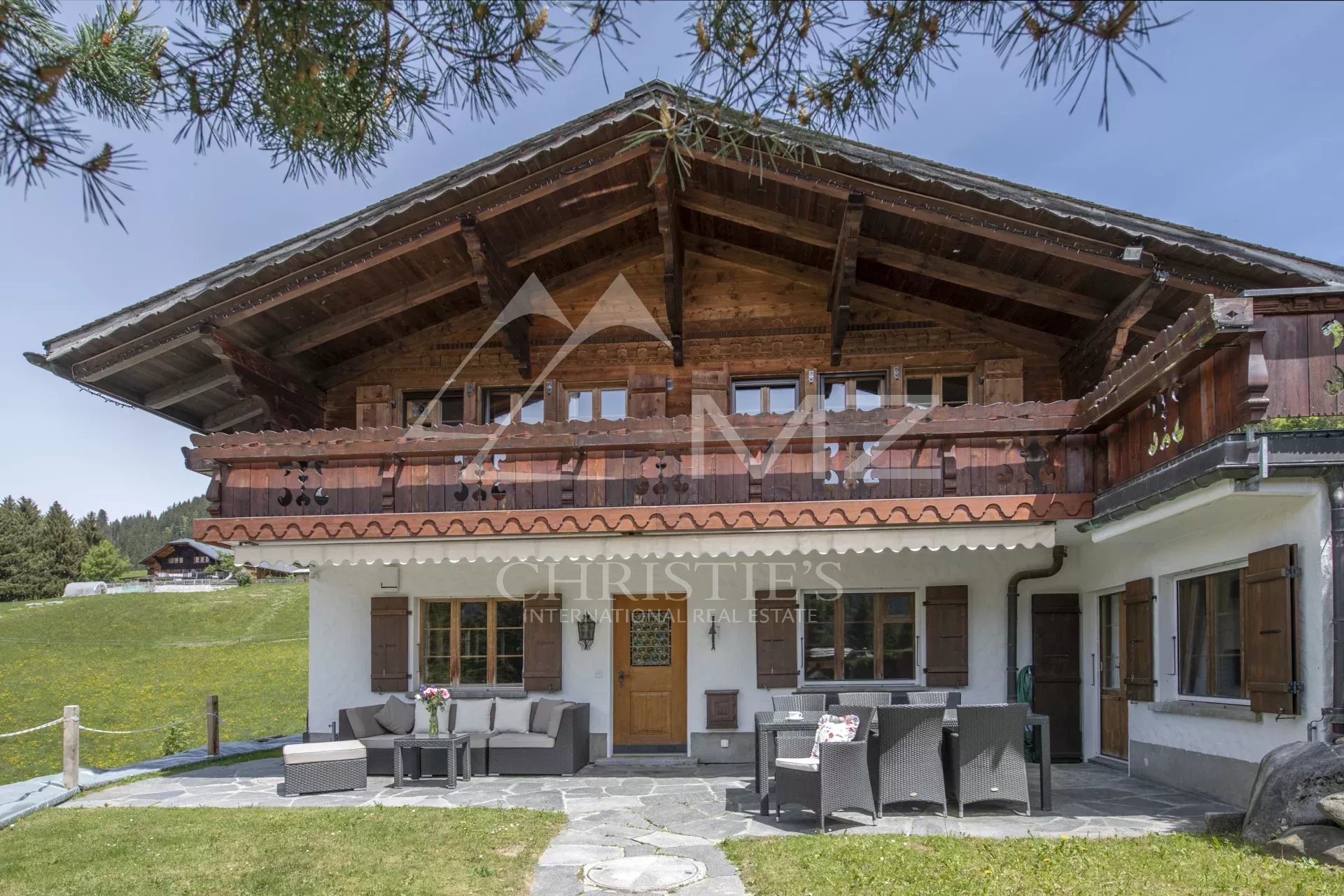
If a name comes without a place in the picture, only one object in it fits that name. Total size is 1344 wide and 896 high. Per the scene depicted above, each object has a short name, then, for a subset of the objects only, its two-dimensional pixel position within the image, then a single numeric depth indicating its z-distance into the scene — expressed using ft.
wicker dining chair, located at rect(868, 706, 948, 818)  26.58
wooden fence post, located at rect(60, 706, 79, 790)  33.73
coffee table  33.63
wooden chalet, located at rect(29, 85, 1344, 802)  29.71
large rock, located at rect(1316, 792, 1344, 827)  19.74
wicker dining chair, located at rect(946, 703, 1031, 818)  26.89
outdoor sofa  35.99
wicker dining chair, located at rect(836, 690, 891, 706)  33.09
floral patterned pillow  27.20
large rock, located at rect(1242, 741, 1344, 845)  20.59
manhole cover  21.18
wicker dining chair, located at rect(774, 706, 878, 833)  25.44
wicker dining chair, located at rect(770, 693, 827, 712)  32.60
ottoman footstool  32.07
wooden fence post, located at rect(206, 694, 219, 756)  44.27
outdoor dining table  27.84
